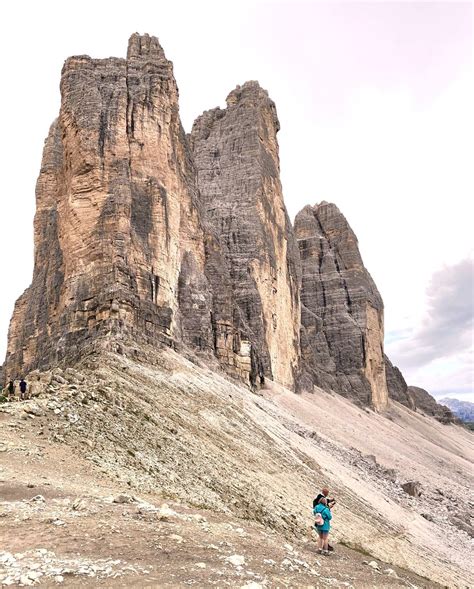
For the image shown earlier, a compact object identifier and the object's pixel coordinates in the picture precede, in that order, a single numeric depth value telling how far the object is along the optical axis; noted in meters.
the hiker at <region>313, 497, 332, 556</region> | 11.94
